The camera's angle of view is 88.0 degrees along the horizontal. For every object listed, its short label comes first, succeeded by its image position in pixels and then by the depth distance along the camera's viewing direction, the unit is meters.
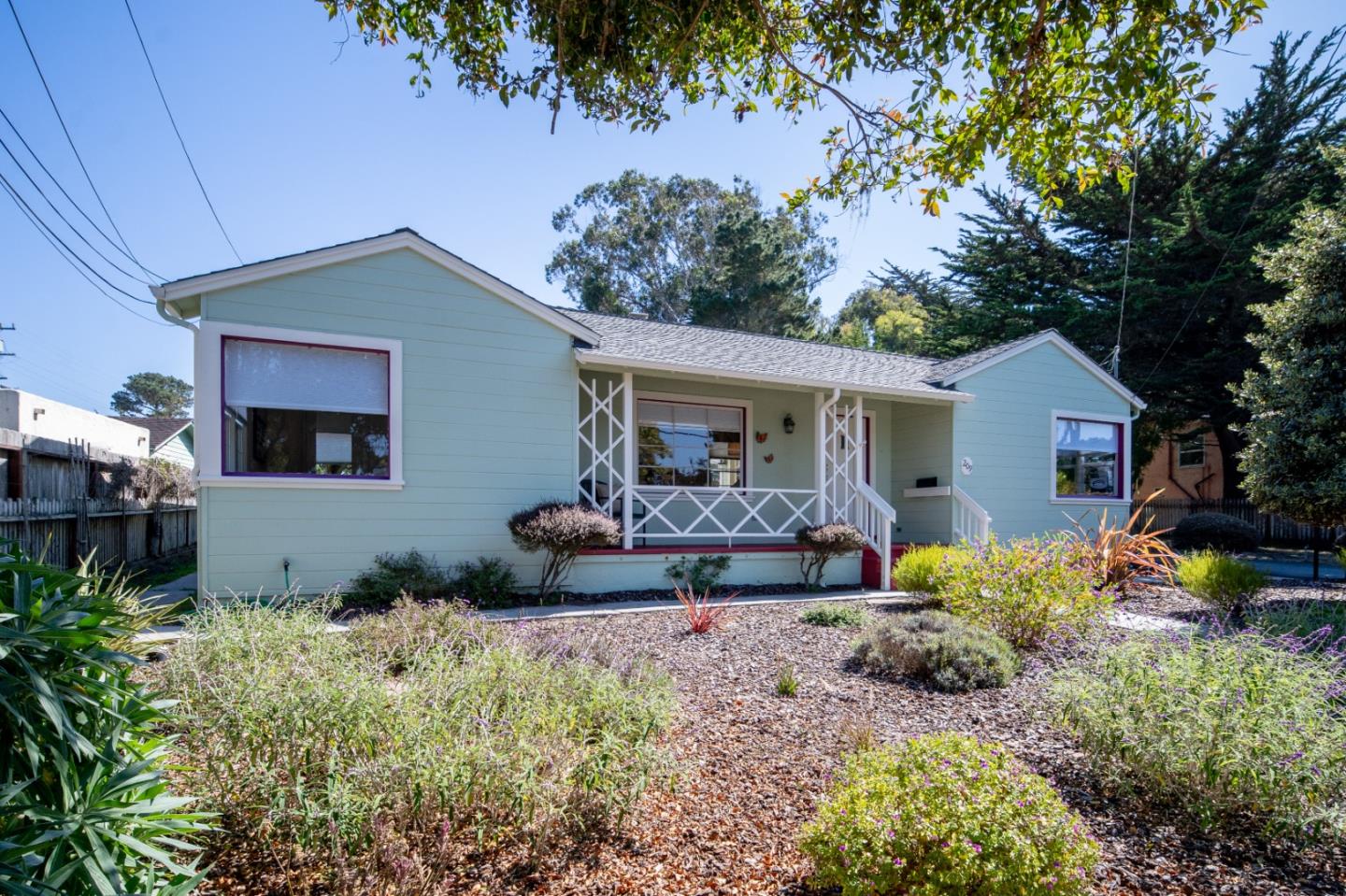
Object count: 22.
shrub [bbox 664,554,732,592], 8.92
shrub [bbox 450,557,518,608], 7.63
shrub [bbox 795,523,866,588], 8.97
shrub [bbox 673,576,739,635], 6.19
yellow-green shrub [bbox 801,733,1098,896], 2.13
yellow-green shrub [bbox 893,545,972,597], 7.12
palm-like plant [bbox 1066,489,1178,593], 8.18
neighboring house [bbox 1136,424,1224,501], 22.28
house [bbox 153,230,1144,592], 7.31
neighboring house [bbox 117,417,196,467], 22.14
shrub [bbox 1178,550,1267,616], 7.22
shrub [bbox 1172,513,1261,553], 12.28
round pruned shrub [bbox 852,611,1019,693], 4.64
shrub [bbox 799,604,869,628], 6.62
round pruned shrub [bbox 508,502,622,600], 7.49
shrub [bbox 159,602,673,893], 2.28
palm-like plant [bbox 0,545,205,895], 1.41
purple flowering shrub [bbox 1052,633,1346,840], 2.79
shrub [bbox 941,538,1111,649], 5.62
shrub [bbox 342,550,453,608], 7.12
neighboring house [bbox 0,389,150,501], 8.61
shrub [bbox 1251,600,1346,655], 5.22
